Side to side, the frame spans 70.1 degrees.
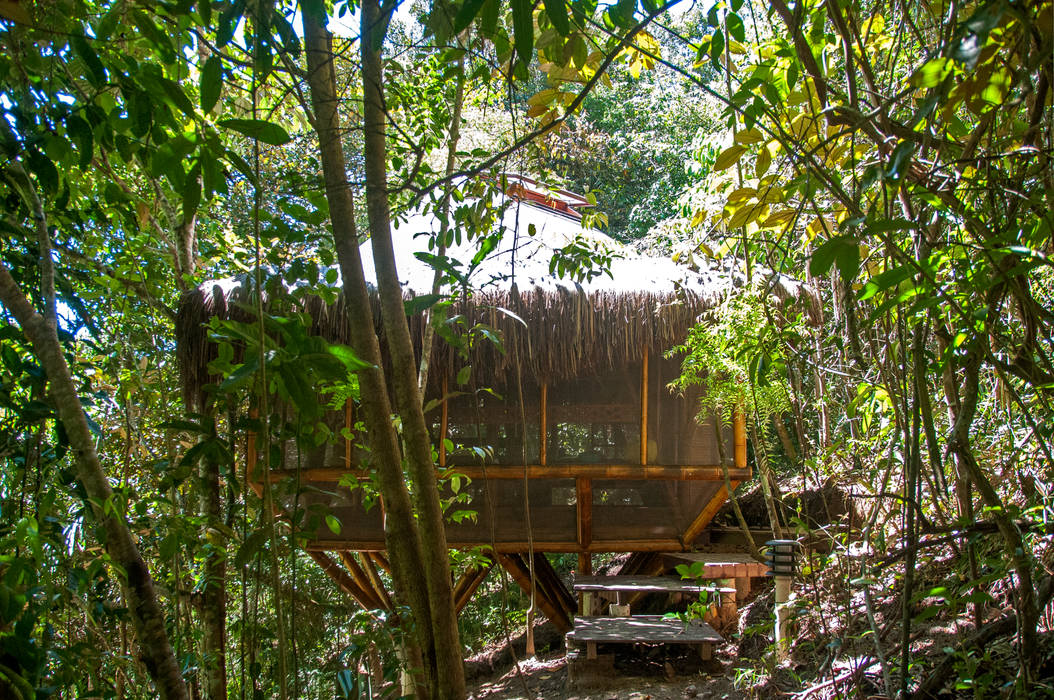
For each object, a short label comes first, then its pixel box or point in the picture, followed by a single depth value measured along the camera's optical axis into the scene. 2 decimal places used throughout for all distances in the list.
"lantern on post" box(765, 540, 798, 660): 2.63
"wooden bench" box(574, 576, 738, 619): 4.59
